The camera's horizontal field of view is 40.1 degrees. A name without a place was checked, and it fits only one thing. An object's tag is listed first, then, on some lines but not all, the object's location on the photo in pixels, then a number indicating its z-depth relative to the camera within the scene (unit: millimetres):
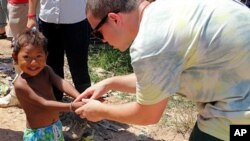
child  2087
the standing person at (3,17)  4255
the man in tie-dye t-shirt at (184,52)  1203
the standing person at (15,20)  3063
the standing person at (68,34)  2536
